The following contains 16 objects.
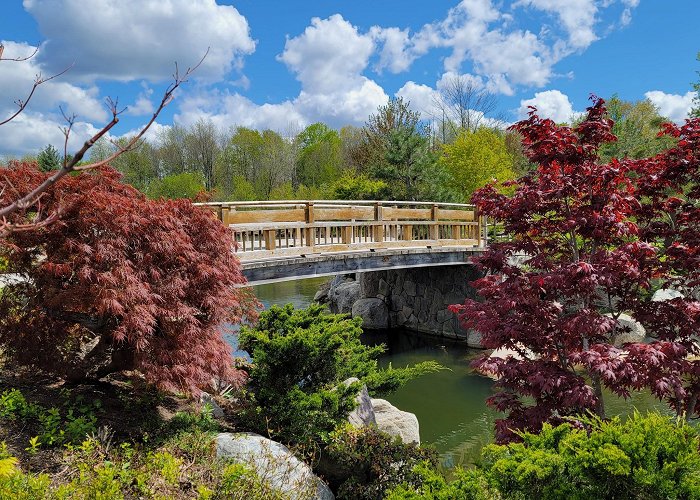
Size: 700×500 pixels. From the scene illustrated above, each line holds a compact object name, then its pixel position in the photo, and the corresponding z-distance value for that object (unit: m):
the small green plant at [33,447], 3.57
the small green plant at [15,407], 4.11
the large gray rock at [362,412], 5.23
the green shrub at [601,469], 2.56
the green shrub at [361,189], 18.94
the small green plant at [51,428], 3.92
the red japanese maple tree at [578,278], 4.16
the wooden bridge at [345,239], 7.99
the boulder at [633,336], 10.83
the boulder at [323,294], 18.55
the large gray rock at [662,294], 12.11
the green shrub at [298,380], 4.78
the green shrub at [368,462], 4.45
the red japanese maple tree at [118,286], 4.04
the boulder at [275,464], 4.04
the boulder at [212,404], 5.06
